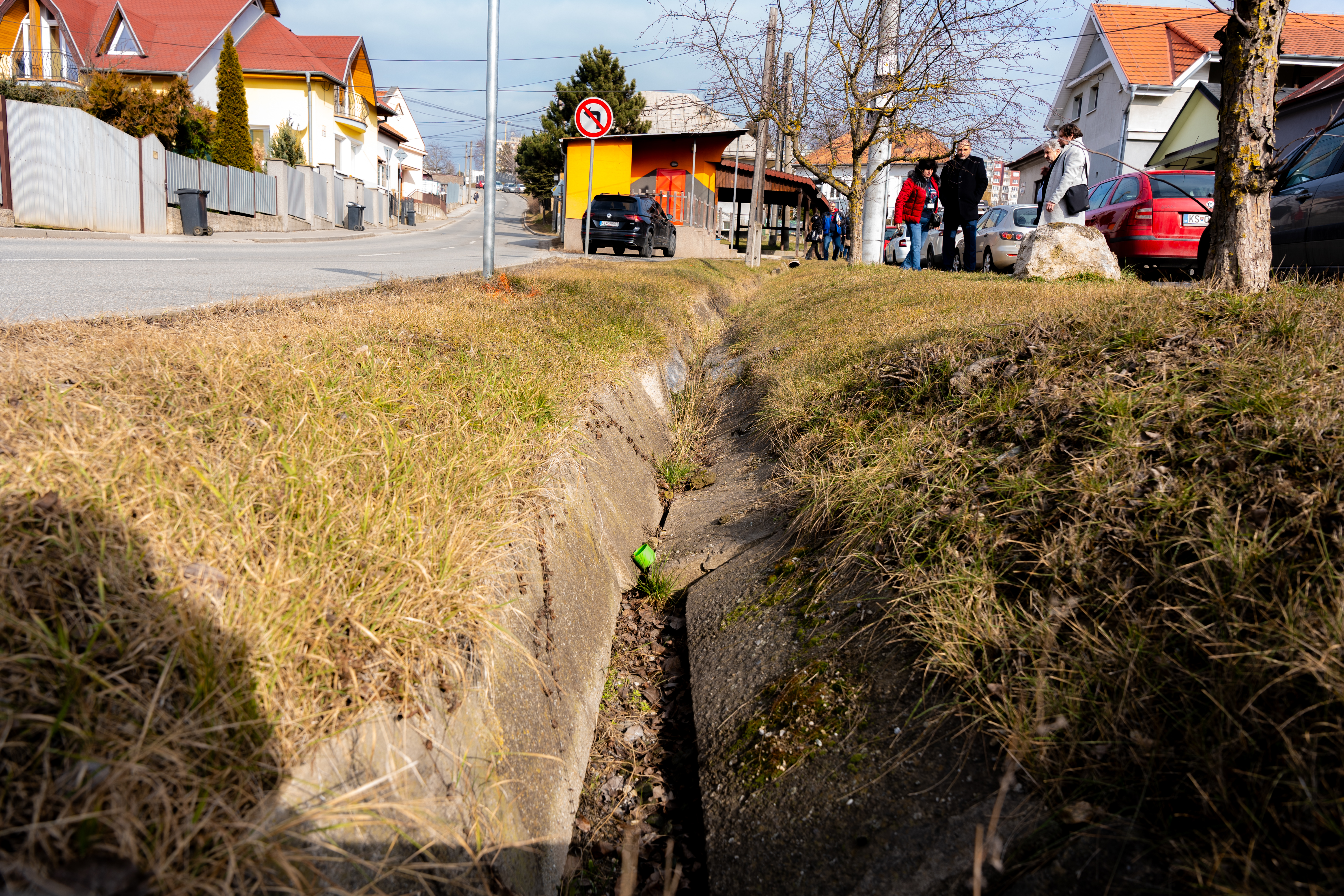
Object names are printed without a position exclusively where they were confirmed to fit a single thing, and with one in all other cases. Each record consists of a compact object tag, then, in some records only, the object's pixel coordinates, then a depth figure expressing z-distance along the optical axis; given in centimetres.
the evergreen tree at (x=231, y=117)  2700
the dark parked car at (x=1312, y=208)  667
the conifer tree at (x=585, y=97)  4653
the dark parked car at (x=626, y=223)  2200
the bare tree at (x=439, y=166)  12306
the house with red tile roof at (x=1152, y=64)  2575
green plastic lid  431
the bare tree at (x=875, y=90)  1527
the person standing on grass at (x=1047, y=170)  1032
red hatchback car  960
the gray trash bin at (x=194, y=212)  2078
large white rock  898
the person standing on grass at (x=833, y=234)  2817
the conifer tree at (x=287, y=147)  3541
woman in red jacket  1357
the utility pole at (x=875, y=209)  1784
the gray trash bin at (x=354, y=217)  3409
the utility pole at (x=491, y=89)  800
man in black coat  1184
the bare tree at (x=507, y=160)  10062
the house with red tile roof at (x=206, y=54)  3253
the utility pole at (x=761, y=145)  1811
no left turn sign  1653
